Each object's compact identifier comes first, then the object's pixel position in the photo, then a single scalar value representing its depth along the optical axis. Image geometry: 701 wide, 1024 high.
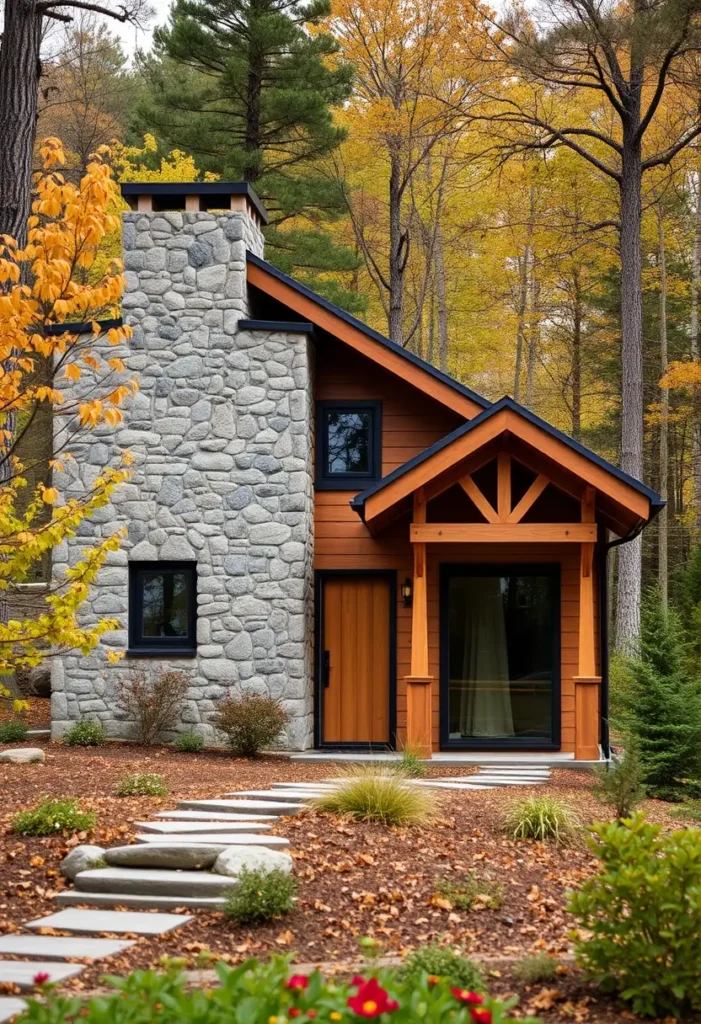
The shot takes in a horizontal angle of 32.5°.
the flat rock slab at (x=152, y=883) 6.63
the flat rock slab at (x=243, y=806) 8.48
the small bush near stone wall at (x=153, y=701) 13.09
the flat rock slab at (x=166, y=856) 6.99
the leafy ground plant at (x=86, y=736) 13.06
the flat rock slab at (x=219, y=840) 7.41
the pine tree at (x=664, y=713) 11.48
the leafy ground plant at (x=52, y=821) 7.84
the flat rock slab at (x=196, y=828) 7.84
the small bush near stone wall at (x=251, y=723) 12.32
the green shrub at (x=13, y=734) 13.33
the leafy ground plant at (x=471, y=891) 6.54
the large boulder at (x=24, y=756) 10.91
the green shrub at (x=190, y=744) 12.90
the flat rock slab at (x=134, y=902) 6.52
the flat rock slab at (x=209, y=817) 8.23
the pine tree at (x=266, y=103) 21.70
